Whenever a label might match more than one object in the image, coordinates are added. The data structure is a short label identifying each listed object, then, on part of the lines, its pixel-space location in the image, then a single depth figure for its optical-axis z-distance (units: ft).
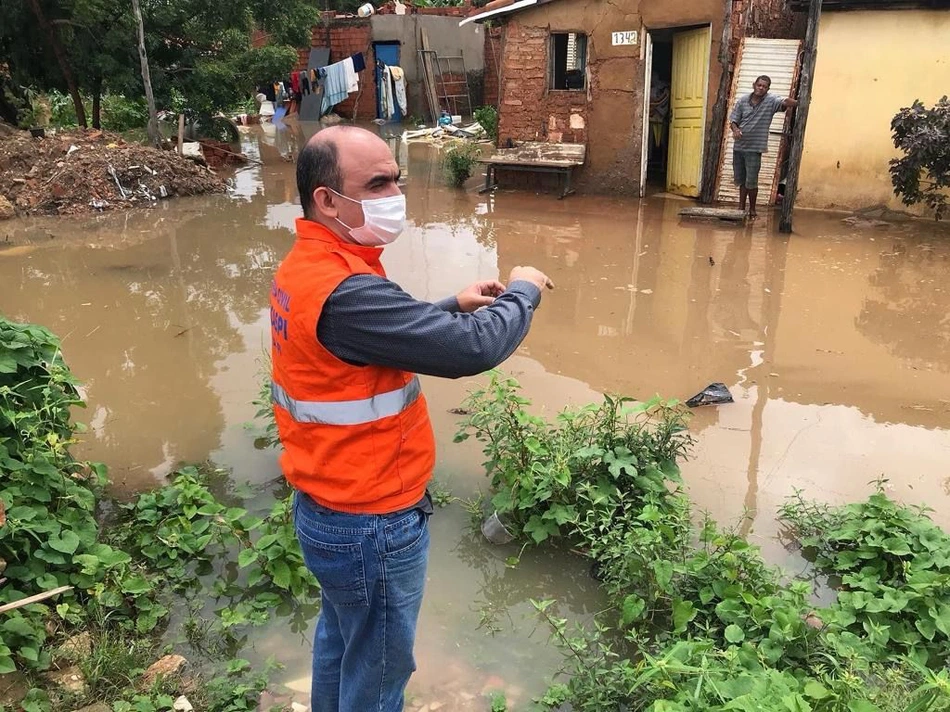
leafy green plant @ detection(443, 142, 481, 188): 37.86
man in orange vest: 5.08
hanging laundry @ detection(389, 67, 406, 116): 73.14
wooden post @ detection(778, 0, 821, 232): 25.21
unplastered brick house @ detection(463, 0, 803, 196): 30.37
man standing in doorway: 27.50
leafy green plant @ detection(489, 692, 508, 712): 7.65
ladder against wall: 72.79
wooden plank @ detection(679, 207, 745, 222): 28.30
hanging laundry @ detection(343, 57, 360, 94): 73.92
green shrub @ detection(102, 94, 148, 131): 57.06
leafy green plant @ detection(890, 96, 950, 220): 24.71
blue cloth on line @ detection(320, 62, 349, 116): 75.15
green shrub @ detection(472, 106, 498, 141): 54.33
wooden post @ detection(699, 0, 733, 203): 29.76
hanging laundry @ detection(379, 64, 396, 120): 73.26
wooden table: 34.55
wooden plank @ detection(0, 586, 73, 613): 6.92
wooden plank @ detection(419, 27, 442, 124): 72.38
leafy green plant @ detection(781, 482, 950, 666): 7.90
